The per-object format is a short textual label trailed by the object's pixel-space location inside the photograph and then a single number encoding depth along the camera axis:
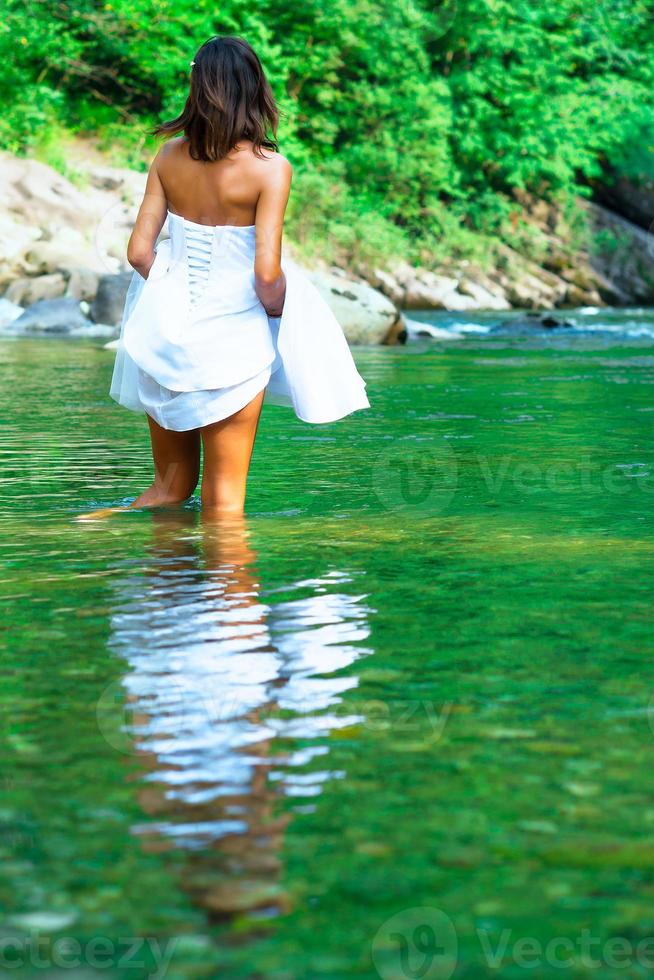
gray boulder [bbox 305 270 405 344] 20.34
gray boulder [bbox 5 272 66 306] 25.33
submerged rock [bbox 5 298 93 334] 22.59
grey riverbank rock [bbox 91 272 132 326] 23.61
